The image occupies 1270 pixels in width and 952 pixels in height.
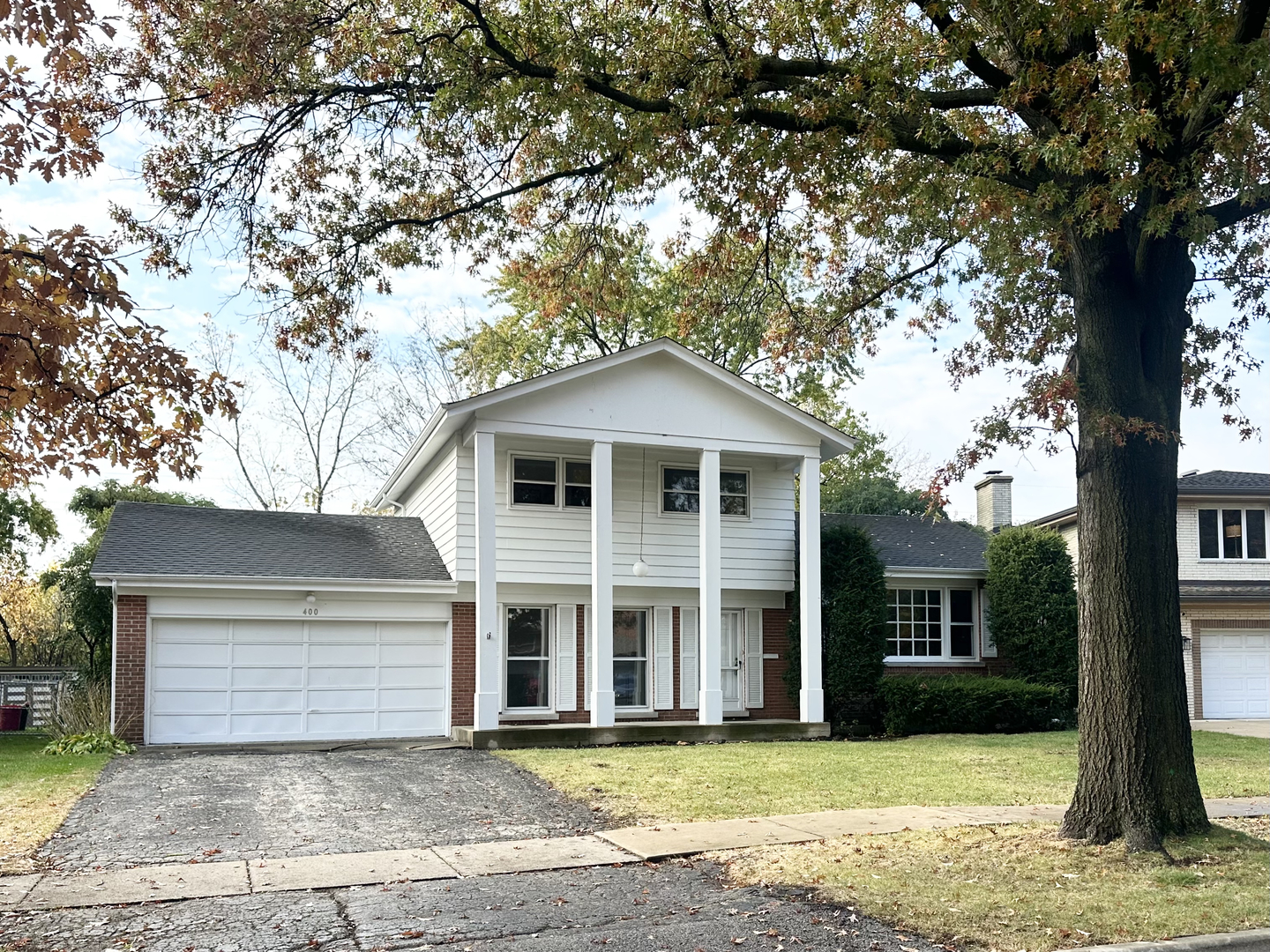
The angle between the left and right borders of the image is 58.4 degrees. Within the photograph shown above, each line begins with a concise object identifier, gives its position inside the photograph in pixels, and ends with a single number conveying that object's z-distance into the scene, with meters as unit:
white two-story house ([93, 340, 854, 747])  18.73
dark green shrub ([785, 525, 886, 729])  21.20
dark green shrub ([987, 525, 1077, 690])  22.80
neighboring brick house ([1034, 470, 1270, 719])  26.14
